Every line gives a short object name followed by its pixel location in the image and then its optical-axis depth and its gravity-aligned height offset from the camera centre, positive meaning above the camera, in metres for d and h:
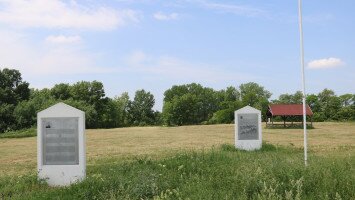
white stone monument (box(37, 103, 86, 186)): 11.68 -0.78
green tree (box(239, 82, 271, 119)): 92.38 +3.81
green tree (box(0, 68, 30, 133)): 59.06 +3.20
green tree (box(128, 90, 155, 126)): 105.56 +1.25
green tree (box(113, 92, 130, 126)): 96.44 +1.28
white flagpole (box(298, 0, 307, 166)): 12.56 +1.59
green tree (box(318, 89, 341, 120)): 84.81 +1.58
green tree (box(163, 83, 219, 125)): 96.06 +1.73
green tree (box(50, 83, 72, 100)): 85.50 +4.37
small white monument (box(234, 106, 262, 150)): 19.27 -0.74
